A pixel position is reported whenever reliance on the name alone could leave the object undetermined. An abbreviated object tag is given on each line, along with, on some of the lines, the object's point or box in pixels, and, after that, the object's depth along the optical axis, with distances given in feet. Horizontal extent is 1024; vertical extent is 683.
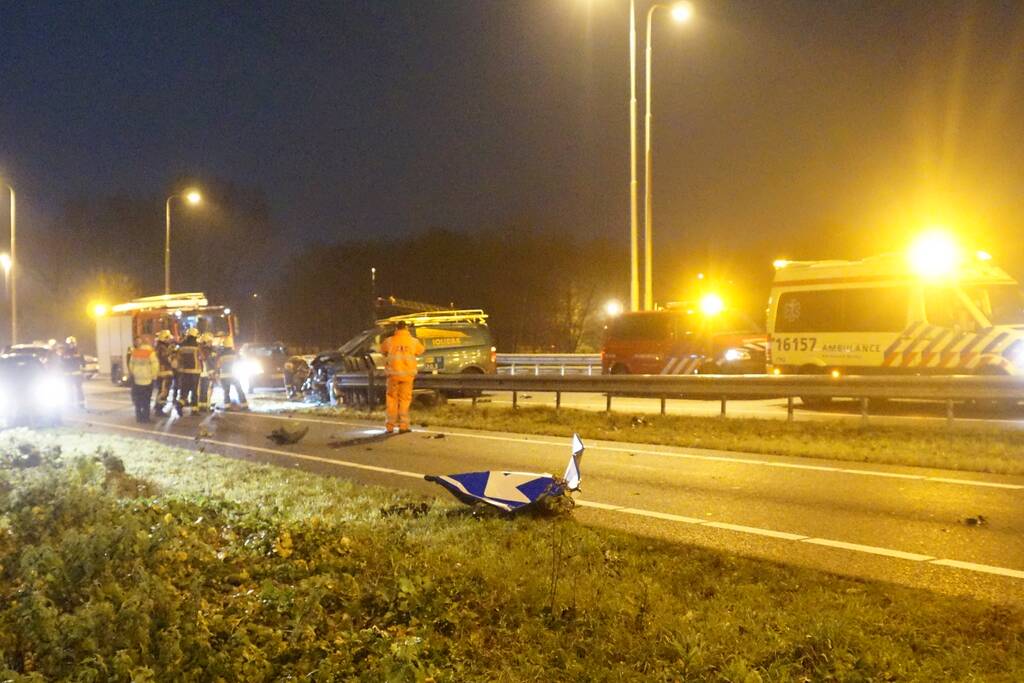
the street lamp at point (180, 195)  115.34
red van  77.46
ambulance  56.95
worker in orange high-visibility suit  50.49
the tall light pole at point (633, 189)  78.18
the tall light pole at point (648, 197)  79.15
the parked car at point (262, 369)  100.48
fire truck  97.60
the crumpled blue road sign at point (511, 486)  24.80
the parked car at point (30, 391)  61.87
